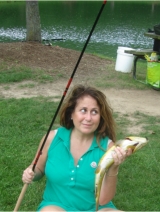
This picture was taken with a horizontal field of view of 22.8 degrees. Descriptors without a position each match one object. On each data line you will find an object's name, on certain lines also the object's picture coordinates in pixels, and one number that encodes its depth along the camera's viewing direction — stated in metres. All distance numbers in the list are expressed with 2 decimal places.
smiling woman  2.21
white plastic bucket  8.09
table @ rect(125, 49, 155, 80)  7.51
